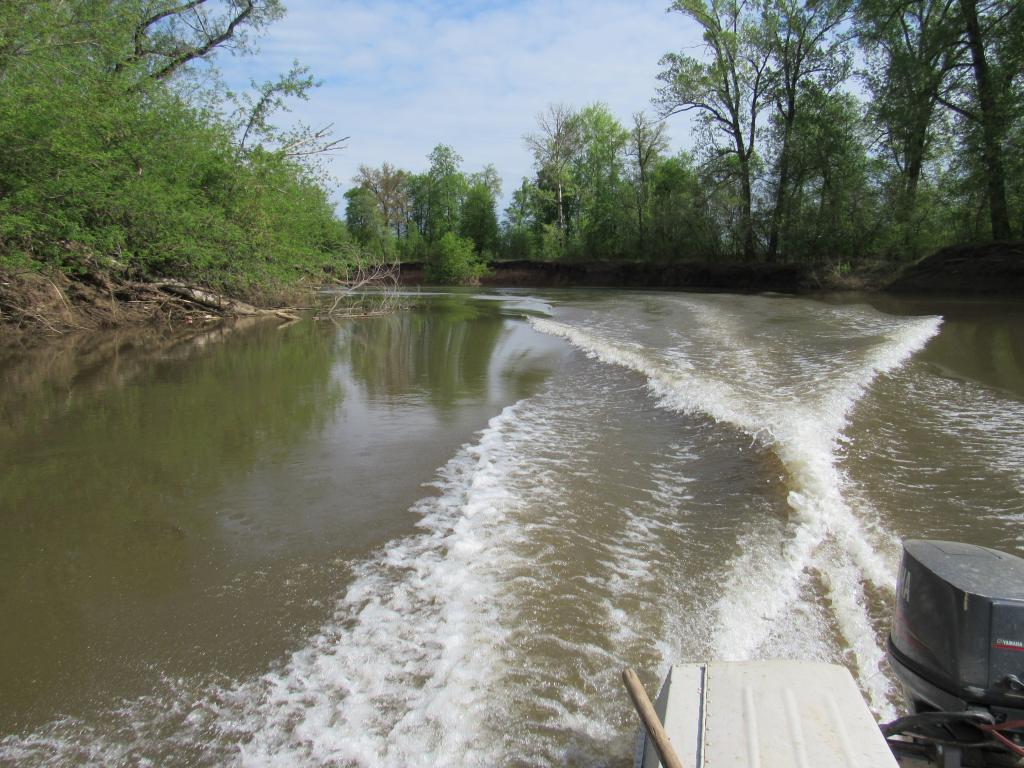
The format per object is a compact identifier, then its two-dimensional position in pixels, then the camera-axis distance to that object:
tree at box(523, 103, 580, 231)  52.72
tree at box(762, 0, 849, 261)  31.10
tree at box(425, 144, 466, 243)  69.25
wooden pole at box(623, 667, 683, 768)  1.57
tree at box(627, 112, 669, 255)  46.09
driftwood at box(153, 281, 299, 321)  16.36
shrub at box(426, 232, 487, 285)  53.44
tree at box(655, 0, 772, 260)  34.22
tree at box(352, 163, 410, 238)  70.50
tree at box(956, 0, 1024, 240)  19.91
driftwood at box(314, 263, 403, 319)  20.80
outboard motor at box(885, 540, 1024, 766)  1.80
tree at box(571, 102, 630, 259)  50.81
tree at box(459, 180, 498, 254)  66.88
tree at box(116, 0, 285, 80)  18.86
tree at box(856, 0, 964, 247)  22.02
